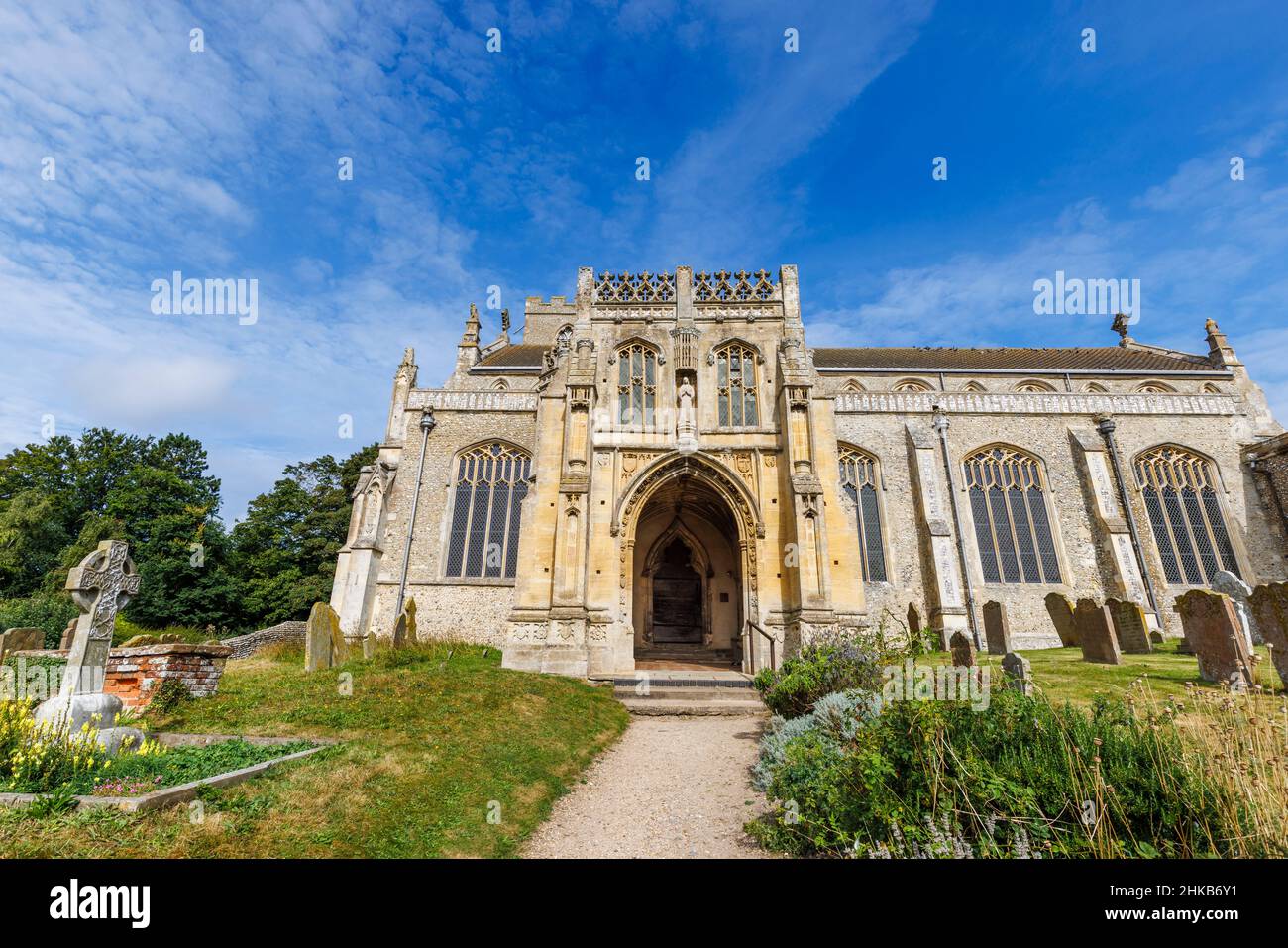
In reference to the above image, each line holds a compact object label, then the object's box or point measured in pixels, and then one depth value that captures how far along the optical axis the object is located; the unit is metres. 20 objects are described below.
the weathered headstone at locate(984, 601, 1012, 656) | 12.99
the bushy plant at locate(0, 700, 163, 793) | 4.25
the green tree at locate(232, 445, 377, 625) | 27.66
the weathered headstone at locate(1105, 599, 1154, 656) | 11.82
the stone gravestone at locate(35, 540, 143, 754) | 5.58
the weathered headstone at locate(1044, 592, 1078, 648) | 14.34
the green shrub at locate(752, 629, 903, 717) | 8.41
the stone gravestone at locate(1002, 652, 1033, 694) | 5.79
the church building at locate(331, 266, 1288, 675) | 14.10
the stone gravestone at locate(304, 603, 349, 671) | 10.84
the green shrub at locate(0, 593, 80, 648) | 18.56
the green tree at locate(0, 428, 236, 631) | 26.62
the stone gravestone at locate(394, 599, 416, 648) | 15.21
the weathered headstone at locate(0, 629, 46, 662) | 13.41
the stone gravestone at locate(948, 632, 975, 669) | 10.12
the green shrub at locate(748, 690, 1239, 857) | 3.33
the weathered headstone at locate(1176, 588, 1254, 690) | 7.65
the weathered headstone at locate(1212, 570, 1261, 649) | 12.38
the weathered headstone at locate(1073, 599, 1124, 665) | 10.86
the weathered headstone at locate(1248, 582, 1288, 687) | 7.27
